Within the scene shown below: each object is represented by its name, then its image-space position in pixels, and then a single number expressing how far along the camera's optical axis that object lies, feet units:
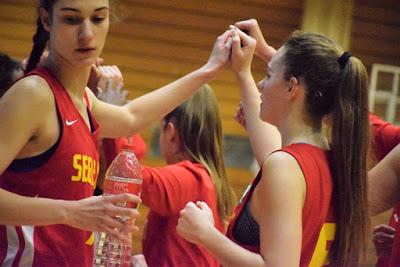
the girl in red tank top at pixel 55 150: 14.92
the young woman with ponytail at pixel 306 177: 14.20
